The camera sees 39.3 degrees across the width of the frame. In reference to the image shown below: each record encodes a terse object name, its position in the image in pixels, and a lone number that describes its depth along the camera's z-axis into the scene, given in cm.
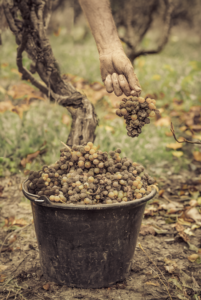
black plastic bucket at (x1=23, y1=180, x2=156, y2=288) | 153
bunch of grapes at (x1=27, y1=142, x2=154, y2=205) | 158
